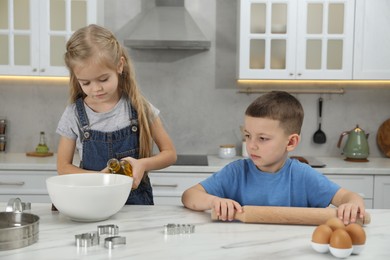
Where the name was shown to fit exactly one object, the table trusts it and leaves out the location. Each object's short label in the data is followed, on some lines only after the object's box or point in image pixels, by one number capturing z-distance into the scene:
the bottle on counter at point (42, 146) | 3.81
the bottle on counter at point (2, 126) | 3.93
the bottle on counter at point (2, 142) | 3.93
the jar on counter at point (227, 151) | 3.80
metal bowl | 1.32
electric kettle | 3.71
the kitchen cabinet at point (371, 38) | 3.57
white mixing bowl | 1.50
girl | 2.09
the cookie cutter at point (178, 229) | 1.47
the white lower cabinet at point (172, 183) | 3.45
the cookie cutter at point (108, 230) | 1.46
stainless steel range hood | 3.54
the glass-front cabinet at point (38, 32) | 3.56
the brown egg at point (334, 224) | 1.34
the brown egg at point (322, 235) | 1.31
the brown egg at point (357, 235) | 1.31
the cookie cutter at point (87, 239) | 1.35
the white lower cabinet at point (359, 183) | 3.47
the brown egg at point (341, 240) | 1.28
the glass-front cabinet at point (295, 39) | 3.57
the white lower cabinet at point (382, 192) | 3.46
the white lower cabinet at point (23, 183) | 3.44
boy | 1.80
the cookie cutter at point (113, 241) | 1.34
